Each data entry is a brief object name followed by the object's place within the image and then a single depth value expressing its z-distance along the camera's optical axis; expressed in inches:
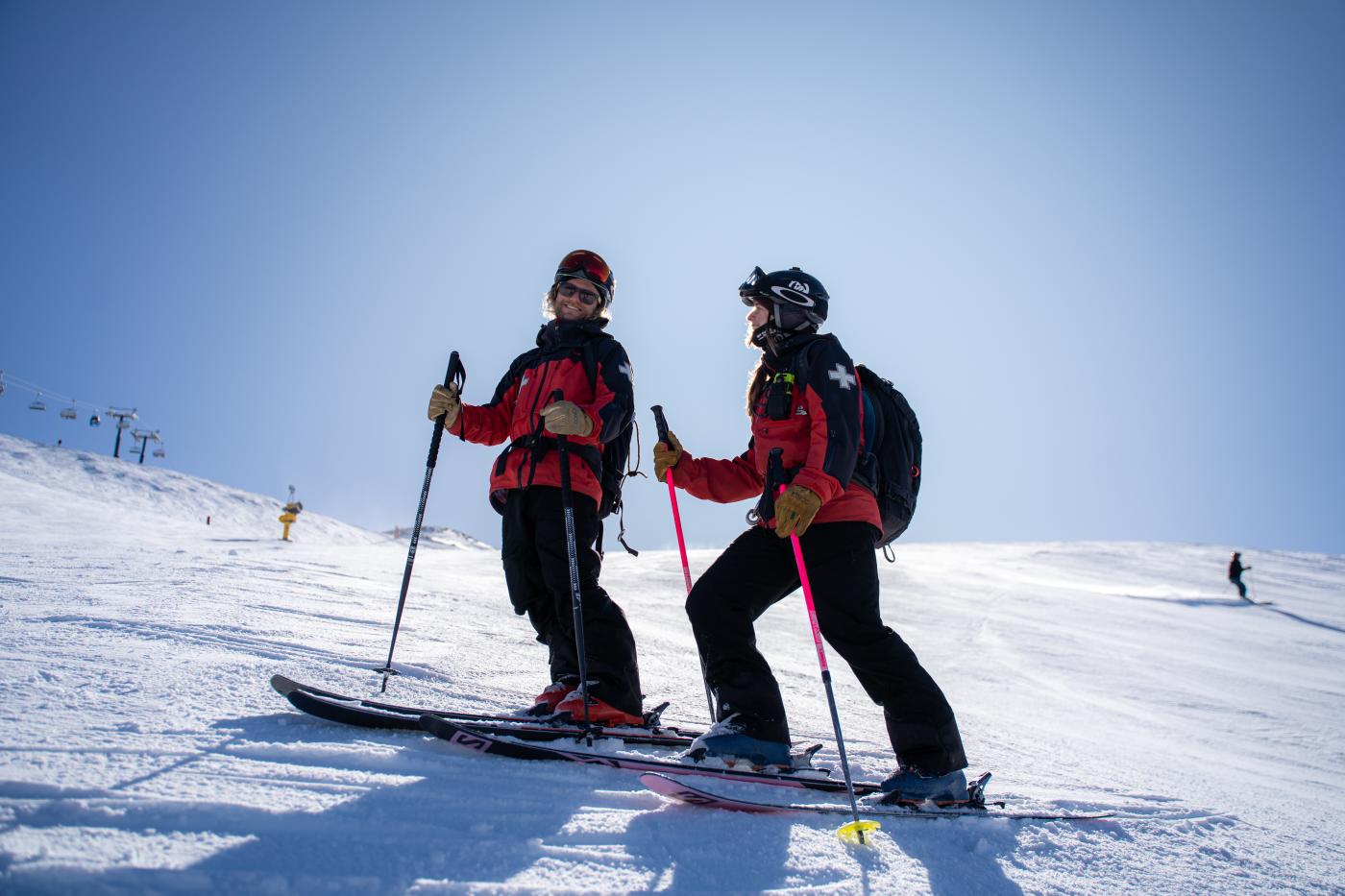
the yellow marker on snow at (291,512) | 681.6
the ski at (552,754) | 107.8
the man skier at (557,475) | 149.8
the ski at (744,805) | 94.9
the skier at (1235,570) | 1034.7
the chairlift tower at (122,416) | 1711.4
